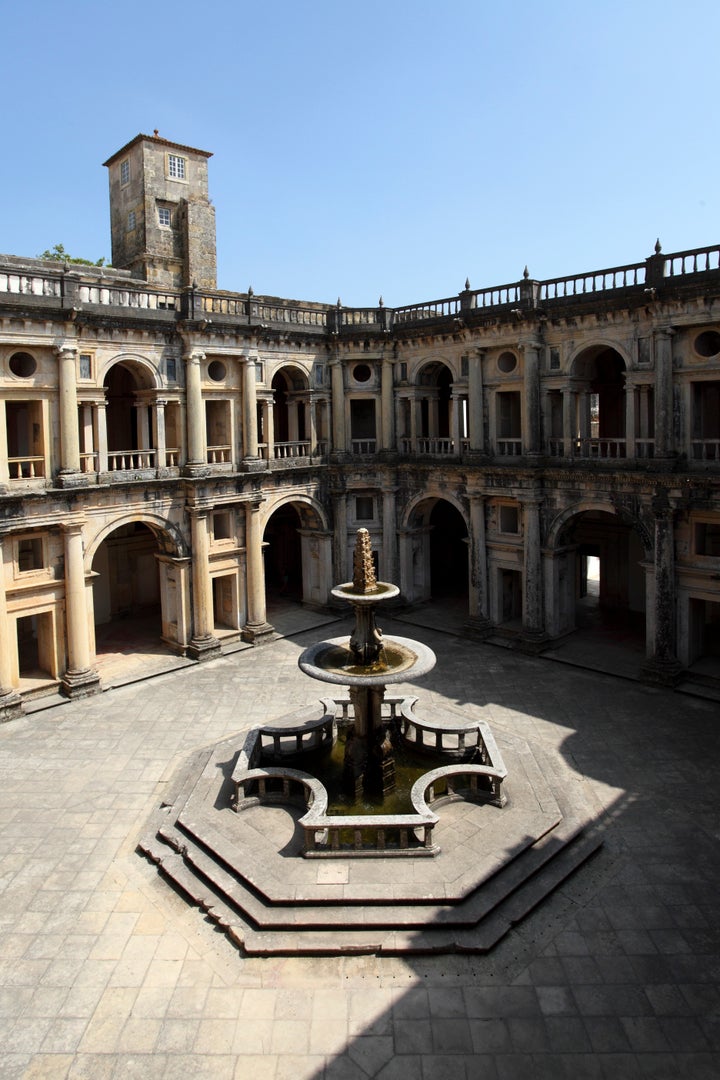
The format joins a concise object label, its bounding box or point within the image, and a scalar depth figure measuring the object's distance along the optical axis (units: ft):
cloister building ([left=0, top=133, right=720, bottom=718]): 83.20
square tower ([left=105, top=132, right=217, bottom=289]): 130.11
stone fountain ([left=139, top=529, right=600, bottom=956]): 47.85
